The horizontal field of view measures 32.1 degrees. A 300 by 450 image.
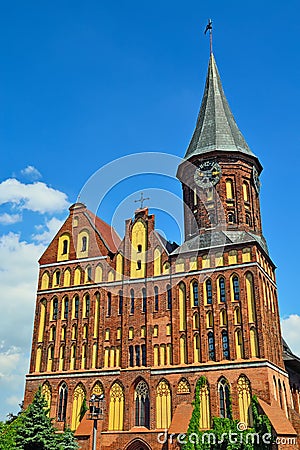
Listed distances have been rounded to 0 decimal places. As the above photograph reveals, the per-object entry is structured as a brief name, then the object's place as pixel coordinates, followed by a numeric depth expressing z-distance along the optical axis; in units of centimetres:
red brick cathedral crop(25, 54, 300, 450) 3441
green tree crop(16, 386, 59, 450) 3064
